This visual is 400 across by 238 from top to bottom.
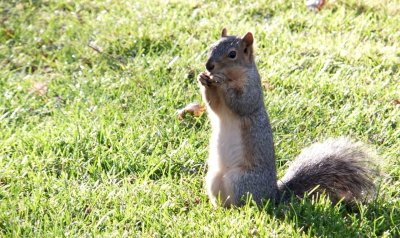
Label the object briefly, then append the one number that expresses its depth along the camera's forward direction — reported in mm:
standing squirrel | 6266
